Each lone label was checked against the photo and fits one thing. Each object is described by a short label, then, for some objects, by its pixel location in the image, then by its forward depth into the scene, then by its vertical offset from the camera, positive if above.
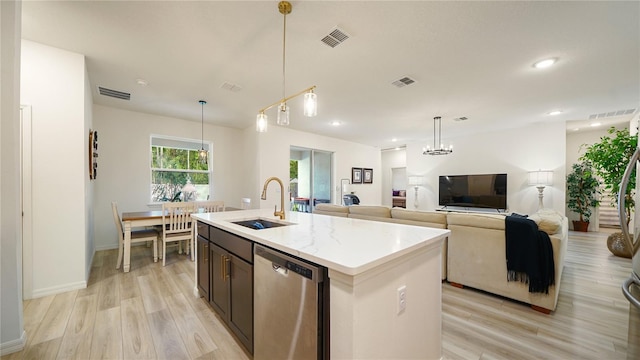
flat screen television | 6.01 -0.28
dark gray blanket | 2.23 -0.69
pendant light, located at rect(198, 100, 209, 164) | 4.33 +0.41
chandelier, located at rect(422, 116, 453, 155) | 5.17 +1.22
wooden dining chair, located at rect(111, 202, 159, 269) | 3.43 -0.84
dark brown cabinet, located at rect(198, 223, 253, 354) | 1.66 -0.78
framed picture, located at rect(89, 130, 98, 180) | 3.32 +0.36
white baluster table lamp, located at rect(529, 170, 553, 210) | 5.32 +0.02
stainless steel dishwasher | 1.11 -0.66
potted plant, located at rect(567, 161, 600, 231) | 5.97 -0.30
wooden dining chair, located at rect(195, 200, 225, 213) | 3.93 -0.45
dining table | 3.27 -0.63
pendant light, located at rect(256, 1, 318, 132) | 1.93 +0.62
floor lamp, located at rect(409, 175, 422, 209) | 7.35 -0.09
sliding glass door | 6.55 -0.01
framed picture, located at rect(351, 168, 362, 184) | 7.67 +0.14
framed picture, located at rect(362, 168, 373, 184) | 8.01 +0.13
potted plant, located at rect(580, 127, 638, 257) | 3.73 +0.33
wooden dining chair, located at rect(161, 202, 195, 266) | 3.58 -0.64
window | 5.08 +0.20
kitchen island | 1.00 -0.48
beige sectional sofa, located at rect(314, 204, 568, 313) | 2.29 -0.76
